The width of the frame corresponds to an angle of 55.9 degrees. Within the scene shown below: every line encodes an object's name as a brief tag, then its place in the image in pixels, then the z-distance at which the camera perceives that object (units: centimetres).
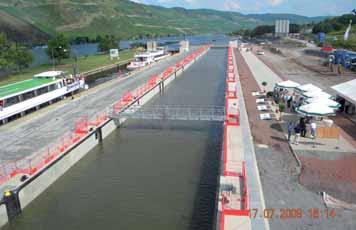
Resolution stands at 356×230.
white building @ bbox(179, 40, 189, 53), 10982
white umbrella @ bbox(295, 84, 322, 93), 2741
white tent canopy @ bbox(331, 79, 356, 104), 2398
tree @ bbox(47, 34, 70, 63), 7100
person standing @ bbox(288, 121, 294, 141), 2089
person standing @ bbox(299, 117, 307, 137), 2128
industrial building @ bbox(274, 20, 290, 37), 17798
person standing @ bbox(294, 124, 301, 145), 2038
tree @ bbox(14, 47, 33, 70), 5587
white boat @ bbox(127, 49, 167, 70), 6958
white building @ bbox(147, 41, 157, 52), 10581
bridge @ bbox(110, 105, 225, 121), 2629
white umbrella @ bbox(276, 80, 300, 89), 3033
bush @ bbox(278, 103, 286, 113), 2602
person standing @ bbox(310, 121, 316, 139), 2062
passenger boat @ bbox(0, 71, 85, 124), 2783
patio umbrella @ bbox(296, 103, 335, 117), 2117
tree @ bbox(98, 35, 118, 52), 10879
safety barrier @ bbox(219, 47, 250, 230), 1259
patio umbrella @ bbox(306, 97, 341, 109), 2287
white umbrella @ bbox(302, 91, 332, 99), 2517
